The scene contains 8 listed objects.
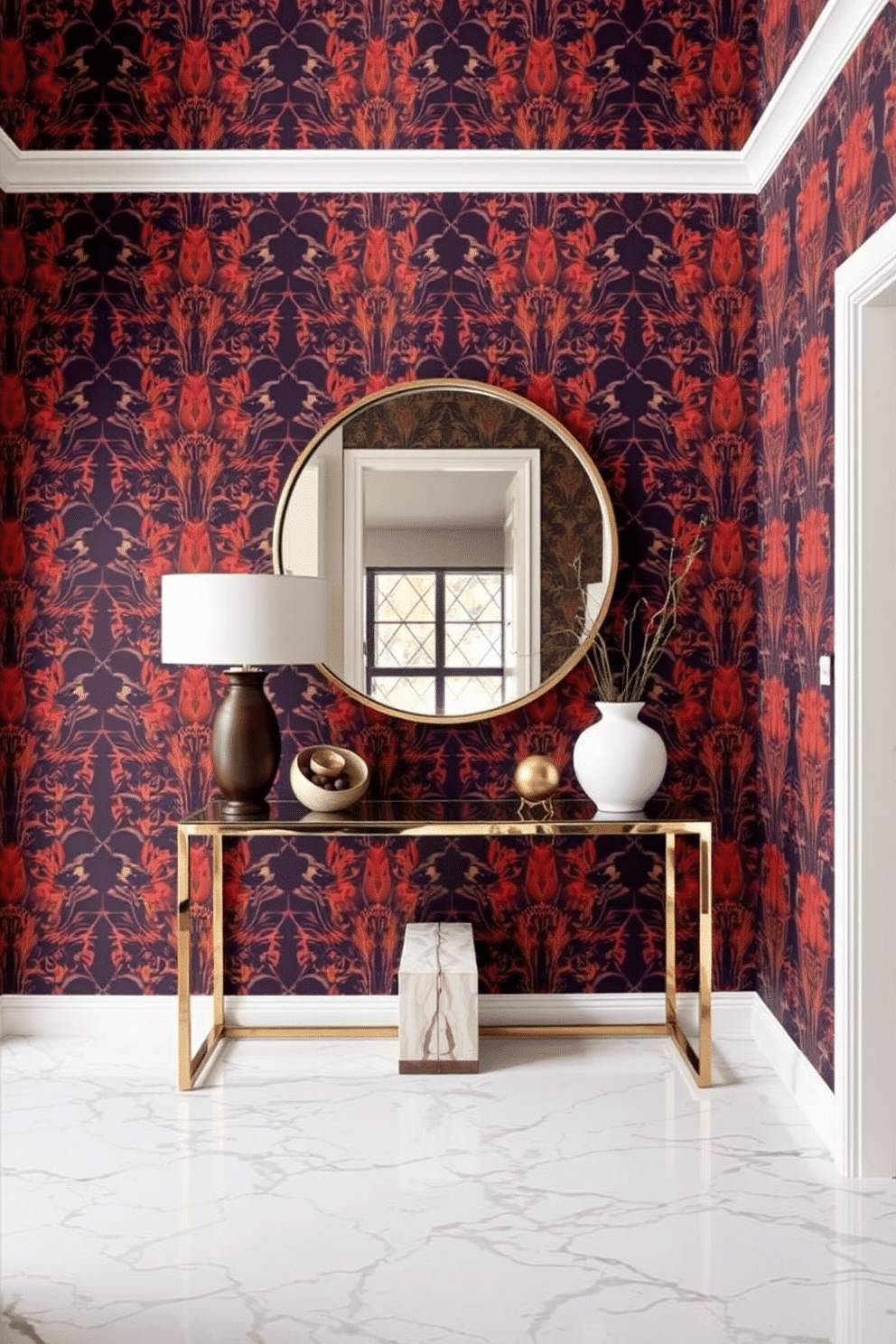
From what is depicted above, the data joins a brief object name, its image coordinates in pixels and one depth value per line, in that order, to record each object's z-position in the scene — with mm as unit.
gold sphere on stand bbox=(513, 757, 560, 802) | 3307
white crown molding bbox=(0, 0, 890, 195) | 3465
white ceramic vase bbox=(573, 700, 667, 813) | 3238
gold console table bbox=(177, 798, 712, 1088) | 3119
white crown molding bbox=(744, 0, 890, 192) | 2555
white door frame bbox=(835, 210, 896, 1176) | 2613
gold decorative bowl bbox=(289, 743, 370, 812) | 3275
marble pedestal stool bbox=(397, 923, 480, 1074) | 3188
